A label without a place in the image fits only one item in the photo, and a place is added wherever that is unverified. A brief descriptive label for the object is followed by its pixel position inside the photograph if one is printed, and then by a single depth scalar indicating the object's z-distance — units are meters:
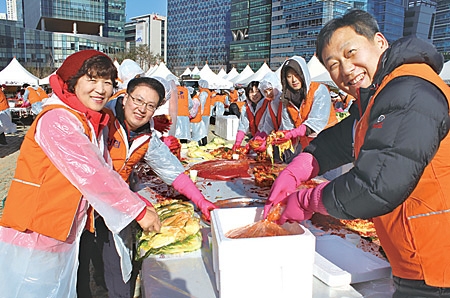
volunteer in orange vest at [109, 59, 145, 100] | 4.34
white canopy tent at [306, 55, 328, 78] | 13.12
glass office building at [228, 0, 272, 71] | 69.25
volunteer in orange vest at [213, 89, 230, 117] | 13.87
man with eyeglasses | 1.91
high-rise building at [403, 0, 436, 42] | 68.69
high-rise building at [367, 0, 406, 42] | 63.44
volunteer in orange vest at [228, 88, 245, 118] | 12.08
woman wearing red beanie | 1.38
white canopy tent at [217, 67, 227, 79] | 21.10
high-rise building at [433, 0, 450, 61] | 58.09
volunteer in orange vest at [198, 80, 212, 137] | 10.38
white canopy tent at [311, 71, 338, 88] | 12.32
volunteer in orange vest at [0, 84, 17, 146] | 8.30
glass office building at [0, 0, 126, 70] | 49.28
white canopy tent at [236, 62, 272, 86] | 14.76
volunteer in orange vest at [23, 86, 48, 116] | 11.20
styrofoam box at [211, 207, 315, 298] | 1.19
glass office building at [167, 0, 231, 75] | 83.75
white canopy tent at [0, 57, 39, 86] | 12.56
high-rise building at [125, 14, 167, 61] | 84.88
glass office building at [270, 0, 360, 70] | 57.62
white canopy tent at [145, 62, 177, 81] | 11.52
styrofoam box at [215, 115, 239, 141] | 9.41
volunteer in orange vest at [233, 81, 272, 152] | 4.62
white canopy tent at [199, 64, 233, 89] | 16.23
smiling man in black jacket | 0.90
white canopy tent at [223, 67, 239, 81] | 19.88
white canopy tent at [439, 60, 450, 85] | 9.57
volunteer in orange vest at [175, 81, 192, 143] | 8.07
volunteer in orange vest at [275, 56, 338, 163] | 3.51
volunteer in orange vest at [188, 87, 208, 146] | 8.88
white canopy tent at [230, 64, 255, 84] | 17.77
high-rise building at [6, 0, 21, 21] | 137.18
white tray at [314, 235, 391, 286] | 1.48
